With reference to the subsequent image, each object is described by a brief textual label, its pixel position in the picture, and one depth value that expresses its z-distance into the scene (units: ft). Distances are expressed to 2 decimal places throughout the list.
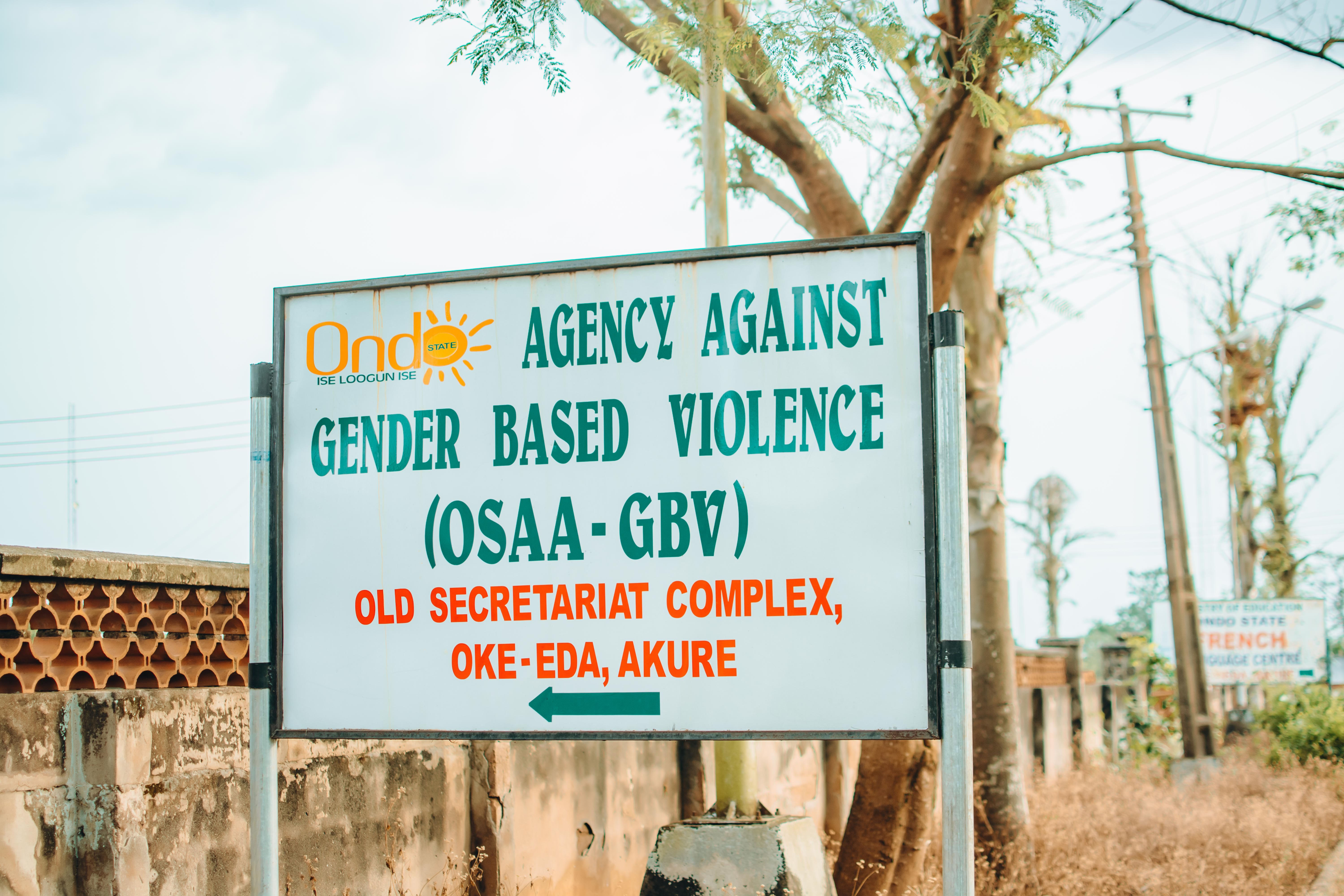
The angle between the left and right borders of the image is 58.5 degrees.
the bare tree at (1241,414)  81.25
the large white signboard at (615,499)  11.66
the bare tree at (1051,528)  150.51
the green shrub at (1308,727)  50.70
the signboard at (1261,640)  62.34
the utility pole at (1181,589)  50.03
